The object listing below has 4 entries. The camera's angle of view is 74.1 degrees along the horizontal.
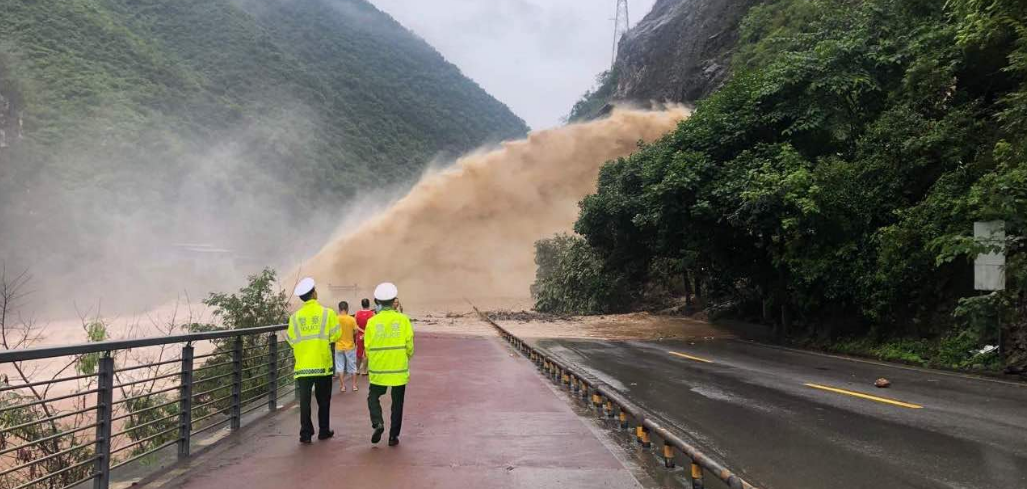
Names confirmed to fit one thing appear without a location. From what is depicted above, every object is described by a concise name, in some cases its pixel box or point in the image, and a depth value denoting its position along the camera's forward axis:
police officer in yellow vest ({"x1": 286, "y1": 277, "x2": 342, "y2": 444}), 6.95
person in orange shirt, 11.63
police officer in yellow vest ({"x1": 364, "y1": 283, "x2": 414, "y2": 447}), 6.64
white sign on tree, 12.61
